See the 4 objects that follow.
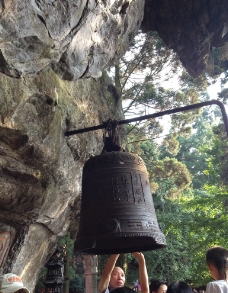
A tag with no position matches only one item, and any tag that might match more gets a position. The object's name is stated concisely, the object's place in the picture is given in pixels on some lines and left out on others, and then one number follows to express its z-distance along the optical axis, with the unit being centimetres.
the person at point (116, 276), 194
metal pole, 223
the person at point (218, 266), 173
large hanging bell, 185
